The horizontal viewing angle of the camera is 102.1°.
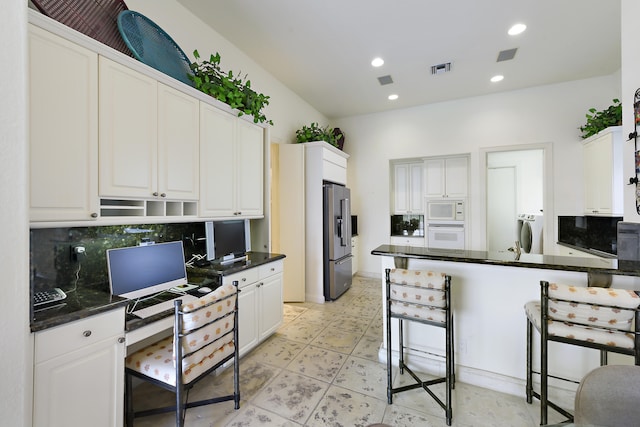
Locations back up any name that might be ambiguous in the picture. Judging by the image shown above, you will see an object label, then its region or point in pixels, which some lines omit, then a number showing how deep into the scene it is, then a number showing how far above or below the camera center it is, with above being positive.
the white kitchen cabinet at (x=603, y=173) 3.21 +0.55
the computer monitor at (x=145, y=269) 1.75 -0.41
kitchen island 1.82 -0.77
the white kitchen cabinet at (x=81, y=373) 1.19 -0.80
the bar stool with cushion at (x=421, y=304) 1.76 -0.64
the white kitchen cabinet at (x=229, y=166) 2.33 +0.49
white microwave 4.67 +0.07
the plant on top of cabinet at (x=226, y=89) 2.34 +1.21
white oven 4.68 -0.40
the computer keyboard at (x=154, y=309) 1.62 -0.62
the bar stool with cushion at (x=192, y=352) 1.49 -0.89
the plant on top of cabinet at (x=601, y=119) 3.36 +1.28
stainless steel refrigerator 4.02 -0.39
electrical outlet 1.72 -0.25
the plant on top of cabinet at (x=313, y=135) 4.11 +1.29
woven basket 1.52 +1.27
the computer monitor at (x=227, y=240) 2.45 -0.26
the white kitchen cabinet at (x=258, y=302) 2.40 -0.90
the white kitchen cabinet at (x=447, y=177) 4.72 +0.69
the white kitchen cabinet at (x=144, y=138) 1.61 +0.55
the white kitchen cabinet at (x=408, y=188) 5.27 +0.54
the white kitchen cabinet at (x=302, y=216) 3.97 -0.03
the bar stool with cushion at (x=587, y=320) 1.39 -0.60
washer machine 4.51 -0.36
